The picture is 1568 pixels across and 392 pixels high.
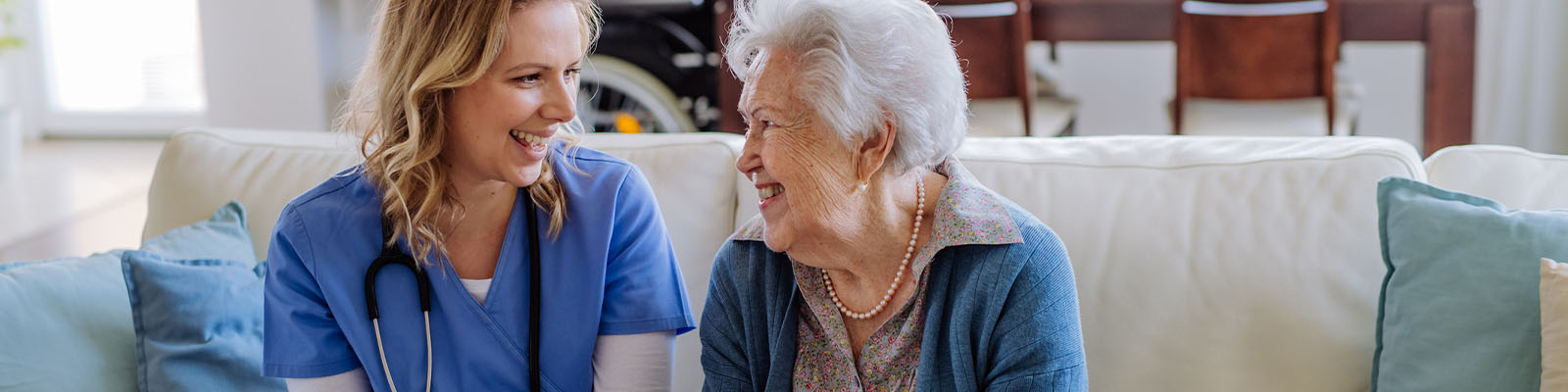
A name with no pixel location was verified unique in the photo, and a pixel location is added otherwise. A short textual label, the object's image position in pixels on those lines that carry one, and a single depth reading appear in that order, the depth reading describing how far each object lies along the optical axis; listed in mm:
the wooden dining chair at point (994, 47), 3334
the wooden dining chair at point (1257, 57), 3172
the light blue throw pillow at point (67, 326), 1500
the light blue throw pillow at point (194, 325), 1567
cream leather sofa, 1553
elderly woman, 1259
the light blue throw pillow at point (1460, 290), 1377
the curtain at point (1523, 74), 3180
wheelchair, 4062
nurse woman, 1347
